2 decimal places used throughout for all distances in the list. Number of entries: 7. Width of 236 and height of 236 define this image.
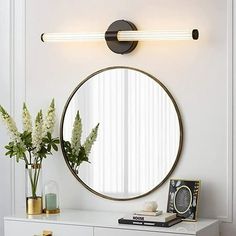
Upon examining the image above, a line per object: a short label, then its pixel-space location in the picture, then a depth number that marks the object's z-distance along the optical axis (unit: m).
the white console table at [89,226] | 3.10
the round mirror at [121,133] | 3.45
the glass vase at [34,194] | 3.56
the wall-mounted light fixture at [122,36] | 3.34
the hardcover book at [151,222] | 3.12
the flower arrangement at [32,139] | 3.57
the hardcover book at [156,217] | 3.14
